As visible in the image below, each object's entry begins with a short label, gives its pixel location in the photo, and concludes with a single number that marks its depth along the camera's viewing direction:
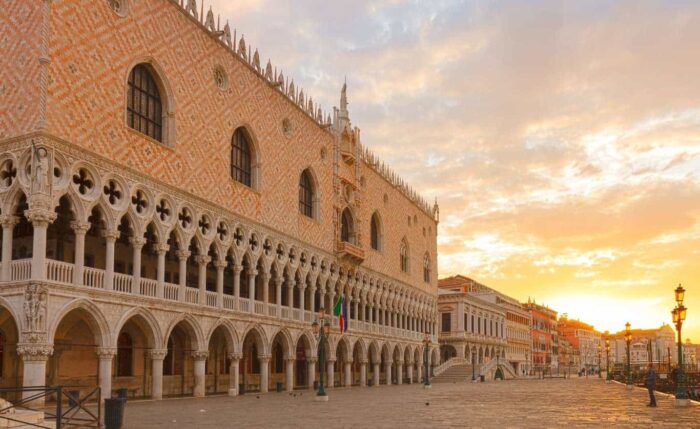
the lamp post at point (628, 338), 40.45
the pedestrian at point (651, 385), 22.75
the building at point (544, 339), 106.00
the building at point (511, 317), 87.19
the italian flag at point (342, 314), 36.94
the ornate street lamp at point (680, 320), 22.98
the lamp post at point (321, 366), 26.58
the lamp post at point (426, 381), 40.74
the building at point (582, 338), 143.91
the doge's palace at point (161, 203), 20.95
